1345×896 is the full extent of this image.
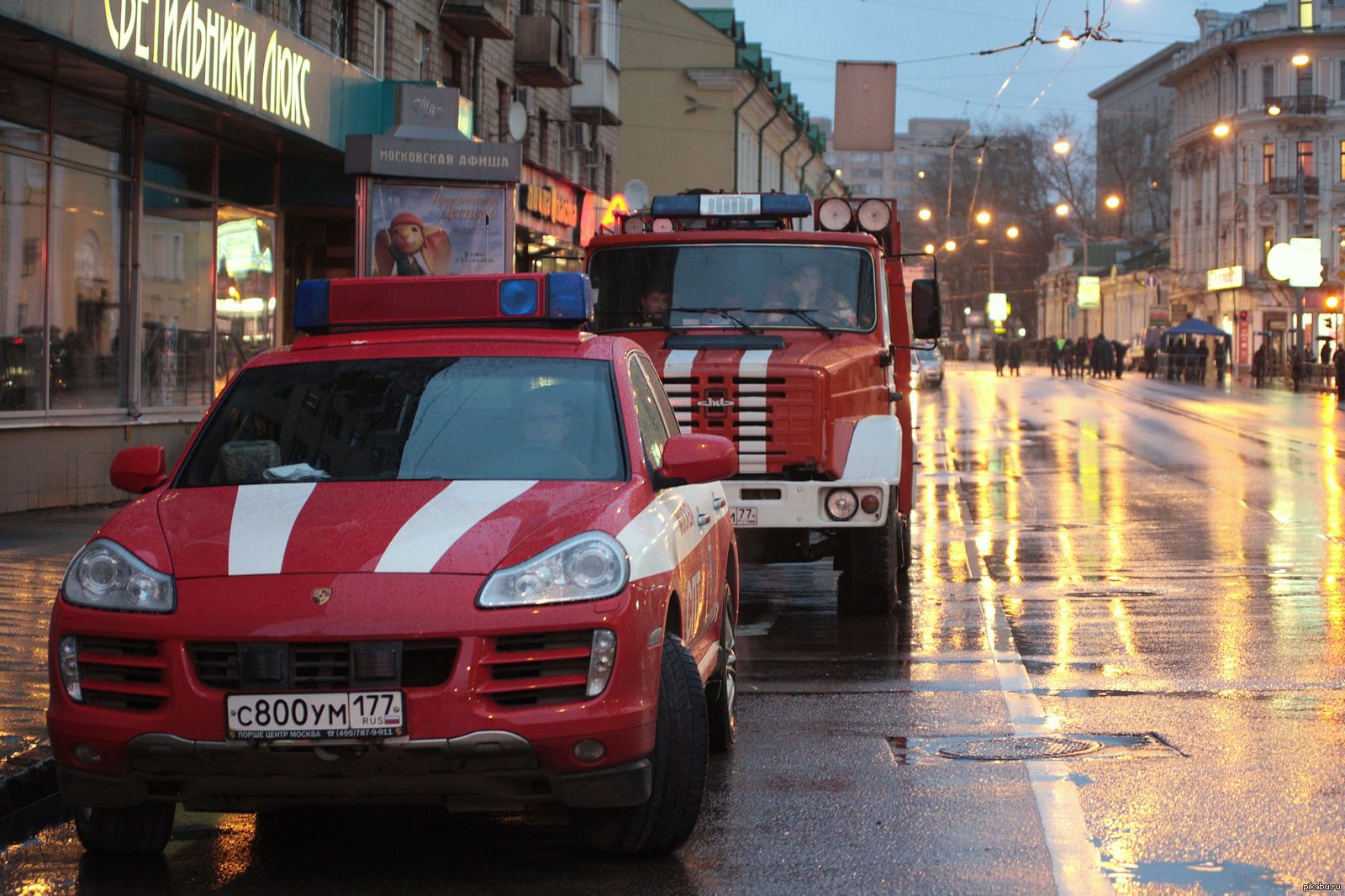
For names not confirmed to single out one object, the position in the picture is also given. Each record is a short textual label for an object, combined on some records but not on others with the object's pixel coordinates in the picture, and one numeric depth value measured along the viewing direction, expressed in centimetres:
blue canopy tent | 7619
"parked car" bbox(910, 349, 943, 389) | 6166
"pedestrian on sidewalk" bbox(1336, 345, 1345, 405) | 5259
